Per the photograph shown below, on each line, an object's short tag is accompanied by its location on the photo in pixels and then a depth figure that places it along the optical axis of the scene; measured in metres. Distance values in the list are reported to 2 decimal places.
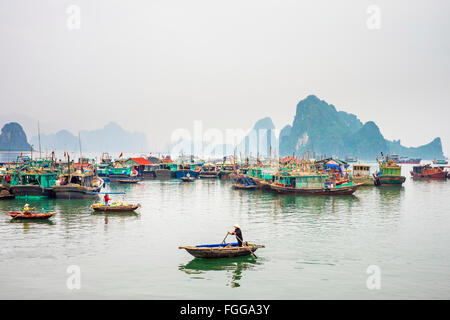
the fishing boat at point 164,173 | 100.88
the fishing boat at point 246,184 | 65.75
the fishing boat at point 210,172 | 101.31
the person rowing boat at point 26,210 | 32.77
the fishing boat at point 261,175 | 64.50
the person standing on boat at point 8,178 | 53.95
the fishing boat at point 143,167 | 100.31
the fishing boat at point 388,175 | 73.69
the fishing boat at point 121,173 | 85.00
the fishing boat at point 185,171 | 101.69
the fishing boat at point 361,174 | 76.19
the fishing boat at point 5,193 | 48.56
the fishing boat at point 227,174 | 99.22
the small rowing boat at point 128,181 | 81.56
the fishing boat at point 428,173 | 95.19
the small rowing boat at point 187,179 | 87.75
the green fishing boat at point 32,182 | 49.72
